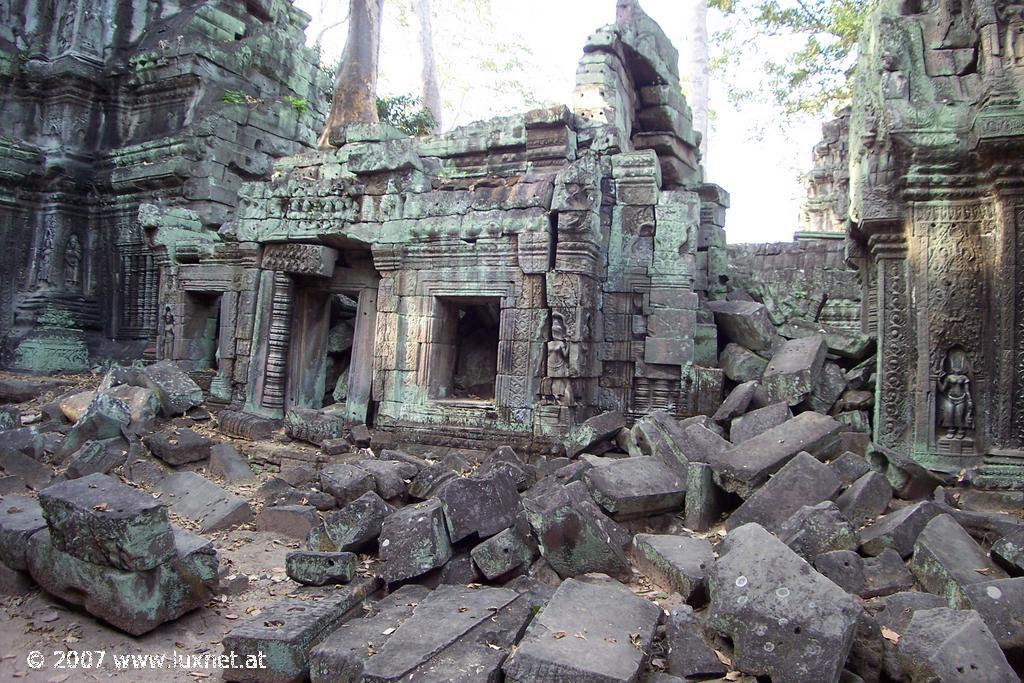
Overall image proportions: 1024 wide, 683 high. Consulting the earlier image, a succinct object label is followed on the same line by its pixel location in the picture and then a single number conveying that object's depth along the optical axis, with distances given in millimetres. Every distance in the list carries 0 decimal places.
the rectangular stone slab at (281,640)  3633
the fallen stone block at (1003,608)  3428
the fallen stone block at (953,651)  3000
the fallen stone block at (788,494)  4773
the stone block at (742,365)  7702
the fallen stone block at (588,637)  3090
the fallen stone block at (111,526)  3973
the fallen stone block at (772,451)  5184
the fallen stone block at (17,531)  4559
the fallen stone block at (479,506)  4637
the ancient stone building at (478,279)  7457
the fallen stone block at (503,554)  4480
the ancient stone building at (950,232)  5711
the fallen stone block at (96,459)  6431
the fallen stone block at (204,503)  5898
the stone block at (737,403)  6867
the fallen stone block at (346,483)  6078
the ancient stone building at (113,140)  13461
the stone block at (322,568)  4438
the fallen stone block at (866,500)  4906
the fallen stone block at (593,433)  7020
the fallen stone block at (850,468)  5406
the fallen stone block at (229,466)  7129
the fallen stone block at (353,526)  4895
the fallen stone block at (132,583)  4051
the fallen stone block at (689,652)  3350
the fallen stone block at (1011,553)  4057
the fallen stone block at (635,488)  5191
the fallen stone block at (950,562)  3830
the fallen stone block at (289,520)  5770
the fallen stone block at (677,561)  4121
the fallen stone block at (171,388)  8609
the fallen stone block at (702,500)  5270
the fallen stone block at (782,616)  3080
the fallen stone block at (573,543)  4492
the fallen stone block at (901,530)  4402
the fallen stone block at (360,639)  3490
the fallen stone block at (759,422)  6288
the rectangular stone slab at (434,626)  3312
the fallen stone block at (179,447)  7164
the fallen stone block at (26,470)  6328
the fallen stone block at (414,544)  4457
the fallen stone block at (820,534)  4223
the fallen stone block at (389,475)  6086
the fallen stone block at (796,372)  6824
